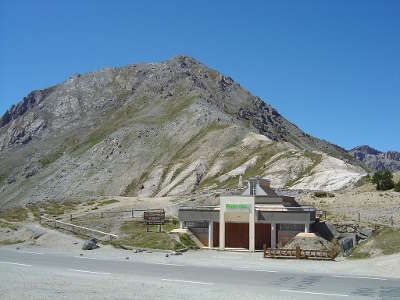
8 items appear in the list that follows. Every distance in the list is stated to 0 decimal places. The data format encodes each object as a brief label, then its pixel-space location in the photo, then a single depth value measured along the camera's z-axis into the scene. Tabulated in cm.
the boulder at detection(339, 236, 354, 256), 4333
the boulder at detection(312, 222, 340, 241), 5075
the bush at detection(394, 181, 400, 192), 6969
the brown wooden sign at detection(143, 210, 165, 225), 5806
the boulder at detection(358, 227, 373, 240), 4828
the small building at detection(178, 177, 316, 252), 5139
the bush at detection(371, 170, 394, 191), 7250
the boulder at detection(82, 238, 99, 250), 4784
